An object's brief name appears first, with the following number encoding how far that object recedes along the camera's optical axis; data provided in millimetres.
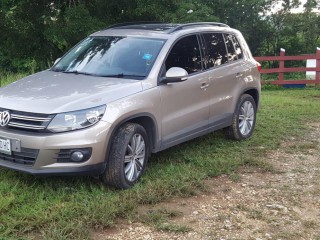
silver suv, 4246
